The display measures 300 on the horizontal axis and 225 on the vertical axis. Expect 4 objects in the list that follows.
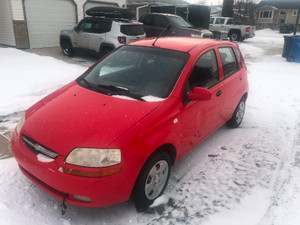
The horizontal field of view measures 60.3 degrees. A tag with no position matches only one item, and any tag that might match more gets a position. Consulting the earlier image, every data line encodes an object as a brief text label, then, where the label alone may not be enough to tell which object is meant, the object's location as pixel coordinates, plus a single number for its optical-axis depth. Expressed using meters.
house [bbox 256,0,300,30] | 43.75
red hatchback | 2.32
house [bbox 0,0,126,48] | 12.30
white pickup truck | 21.28
